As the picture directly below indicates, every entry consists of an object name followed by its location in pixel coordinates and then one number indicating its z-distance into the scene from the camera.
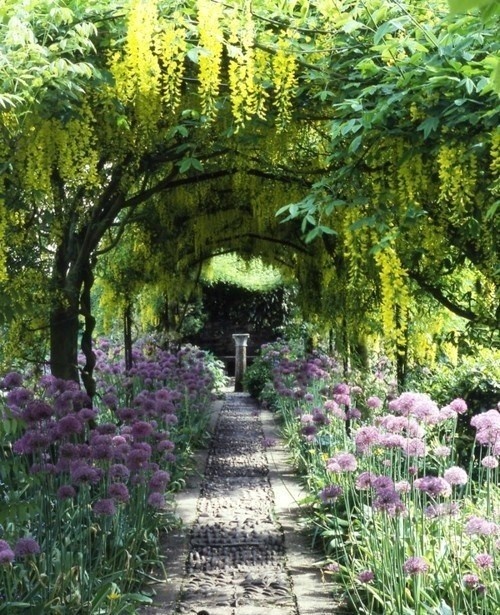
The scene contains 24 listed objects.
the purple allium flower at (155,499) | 3.45
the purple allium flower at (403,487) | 2.77
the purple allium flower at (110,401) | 4.11
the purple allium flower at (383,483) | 2.61
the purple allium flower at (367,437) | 3.00
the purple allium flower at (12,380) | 3.89
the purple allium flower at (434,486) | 2.50
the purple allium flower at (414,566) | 2.41
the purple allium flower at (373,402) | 3.72
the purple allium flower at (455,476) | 2.53
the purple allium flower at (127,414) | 3.88
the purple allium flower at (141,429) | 3.57
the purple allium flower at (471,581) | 2.30
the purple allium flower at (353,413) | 4.19
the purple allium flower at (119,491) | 3.08
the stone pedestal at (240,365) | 15.13
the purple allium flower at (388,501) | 2.53
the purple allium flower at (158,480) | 3.48
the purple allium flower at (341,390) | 4.29
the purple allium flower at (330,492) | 3.30
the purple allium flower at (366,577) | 2.63
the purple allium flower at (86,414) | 3.49
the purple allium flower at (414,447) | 2.75
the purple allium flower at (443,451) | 2.81
